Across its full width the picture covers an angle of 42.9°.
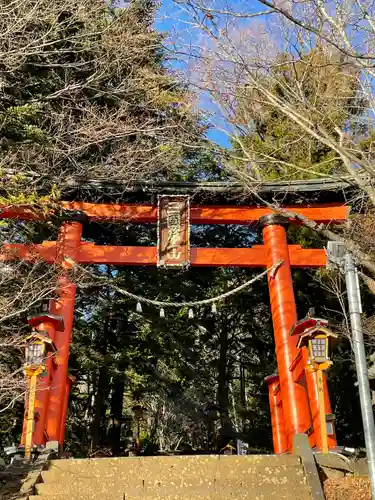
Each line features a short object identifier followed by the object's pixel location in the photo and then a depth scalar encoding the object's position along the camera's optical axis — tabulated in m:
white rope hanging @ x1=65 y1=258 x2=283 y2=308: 9.09
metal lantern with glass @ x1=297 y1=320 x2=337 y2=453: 7.28
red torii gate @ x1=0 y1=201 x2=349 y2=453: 8.17
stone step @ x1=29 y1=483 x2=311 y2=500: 5.76
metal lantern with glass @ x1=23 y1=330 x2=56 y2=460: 6.91
